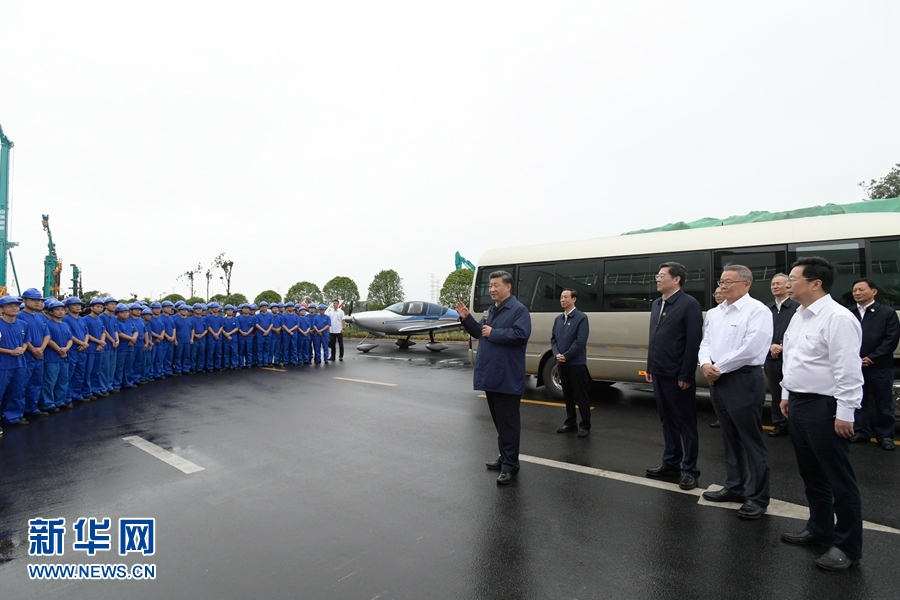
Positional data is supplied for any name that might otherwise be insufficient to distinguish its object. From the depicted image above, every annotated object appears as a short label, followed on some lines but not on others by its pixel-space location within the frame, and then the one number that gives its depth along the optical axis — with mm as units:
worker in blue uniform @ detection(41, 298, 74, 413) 8078
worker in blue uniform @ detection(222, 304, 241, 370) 13898
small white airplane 18938
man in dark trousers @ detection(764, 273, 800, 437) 6051
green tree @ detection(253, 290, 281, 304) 46094
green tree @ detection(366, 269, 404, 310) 37375
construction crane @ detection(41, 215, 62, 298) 35094
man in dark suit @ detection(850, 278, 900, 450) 5641
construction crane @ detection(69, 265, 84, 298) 35638
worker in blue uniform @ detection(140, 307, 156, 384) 11312
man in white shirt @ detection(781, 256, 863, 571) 3070
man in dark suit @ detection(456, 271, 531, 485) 4691
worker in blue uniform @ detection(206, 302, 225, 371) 13531
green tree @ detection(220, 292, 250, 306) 48053
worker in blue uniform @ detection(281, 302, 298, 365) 14933
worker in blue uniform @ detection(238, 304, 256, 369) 14250
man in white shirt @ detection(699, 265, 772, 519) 3799
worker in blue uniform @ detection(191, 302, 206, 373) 13180
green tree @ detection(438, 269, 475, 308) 26109
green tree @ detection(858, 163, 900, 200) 20750
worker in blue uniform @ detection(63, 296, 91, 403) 8830
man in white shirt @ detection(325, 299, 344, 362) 16344
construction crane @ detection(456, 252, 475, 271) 29755
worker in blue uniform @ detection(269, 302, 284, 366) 14703
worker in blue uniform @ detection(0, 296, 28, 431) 7086
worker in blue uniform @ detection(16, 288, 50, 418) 7617
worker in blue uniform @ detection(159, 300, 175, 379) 12219
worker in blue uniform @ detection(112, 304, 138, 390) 10352
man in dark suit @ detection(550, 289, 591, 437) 6355
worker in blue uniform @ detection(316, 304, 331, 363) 15664
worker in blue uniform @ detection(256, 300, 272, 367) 14380
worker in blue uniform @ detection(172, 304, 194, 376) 12750
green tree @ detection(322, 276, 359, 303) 42344
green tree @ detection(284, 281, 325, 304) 43438
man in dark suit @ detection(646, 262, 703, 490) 4488
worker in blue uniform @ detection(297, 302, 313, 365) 15328
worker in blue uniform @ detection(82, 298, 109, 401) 9281
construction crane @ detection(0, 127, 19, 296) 26450
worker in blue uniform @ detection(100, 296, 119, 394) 9797
